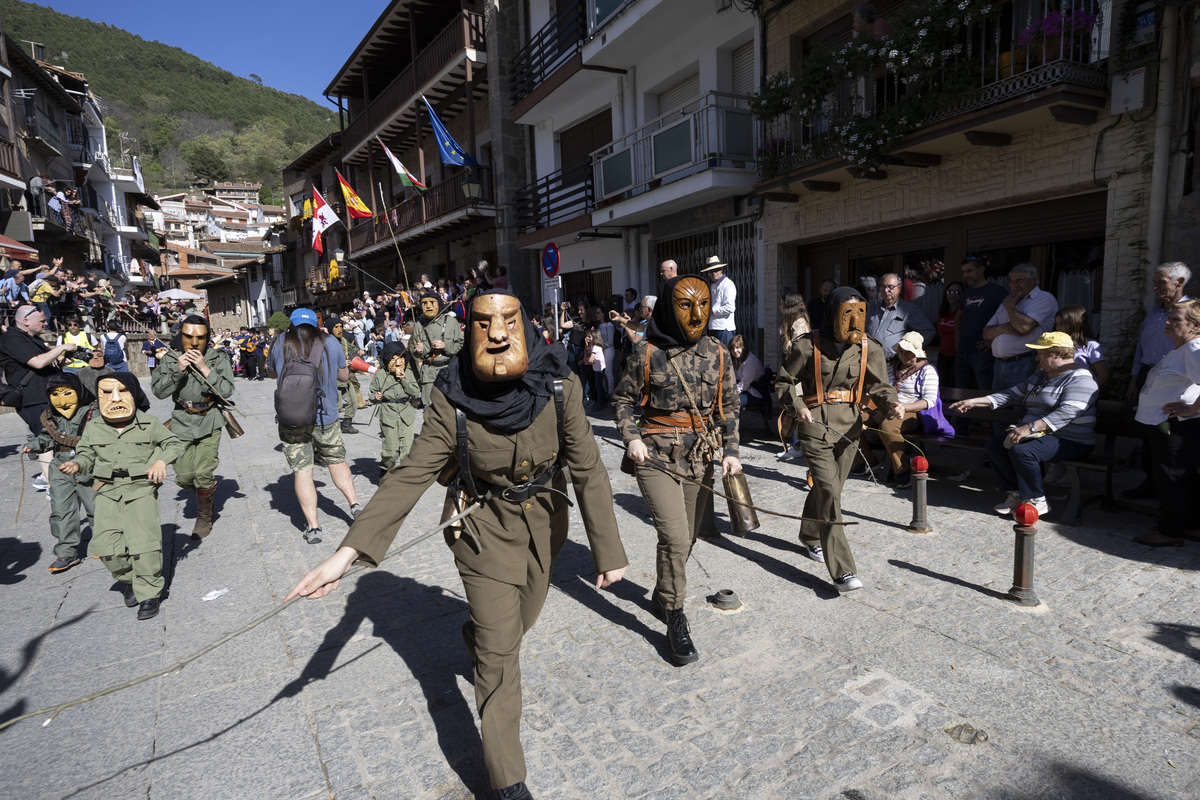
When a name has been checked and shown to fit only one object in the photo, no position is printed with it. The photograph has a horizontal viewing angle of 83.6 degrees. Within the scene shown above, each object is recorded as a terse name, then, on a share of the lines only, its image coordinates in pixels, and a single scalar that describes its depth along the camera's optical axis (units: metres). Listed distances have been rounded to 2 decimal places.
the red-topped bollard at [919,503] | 5.14
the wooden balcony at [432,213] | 19.03
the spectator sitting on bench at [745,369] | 8.35
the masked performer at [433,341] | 6.88
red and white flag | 15.62
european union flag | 16.33
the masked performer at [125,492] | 4.26
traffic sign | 10.98
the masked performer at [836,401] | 4.18
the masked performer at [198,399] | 5.47
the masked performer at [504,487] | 2.43
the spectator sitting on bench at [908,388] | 6.10
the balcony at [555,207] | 15.29
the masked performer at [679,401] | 3.67
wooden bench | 5.15
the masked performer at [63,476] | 5.27
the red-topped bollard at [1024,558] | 3.81
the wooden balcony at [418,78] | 18.06
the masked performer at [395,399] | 6.70
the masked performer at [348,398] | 7.31
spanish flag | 15.91
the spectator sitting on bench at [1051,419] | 5.05
